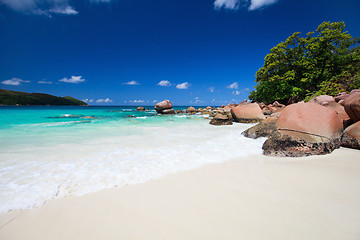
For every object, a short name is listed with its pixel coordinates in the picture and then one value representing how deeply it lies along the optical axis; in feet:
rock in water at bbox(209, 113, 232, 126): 32.33
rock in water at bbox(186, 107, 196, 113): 91.76
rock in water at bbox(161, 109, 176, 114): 81.58
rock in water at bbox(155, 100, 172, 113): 81.92
